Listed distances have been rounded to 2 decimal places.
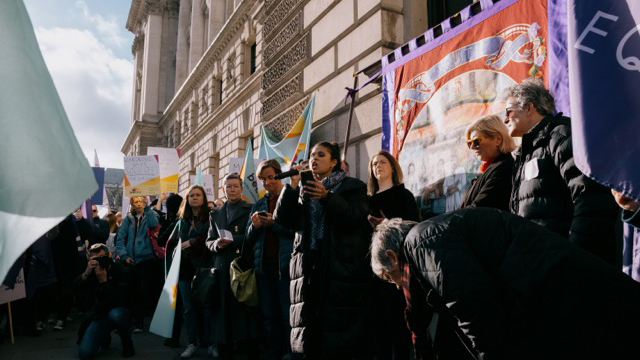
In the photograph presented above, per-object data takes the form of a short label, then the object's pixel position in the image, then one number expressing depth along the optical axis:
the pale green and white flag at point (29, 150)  1.28
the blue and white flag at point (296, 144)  7.85
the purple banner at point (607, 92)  1.60
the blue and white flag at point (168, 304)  5.22
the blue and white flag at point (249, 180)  7.80
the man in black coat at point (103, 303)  5.10
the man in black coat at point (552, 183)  2.17
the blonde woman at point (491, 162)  2.97
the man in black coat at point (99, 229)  9.05
